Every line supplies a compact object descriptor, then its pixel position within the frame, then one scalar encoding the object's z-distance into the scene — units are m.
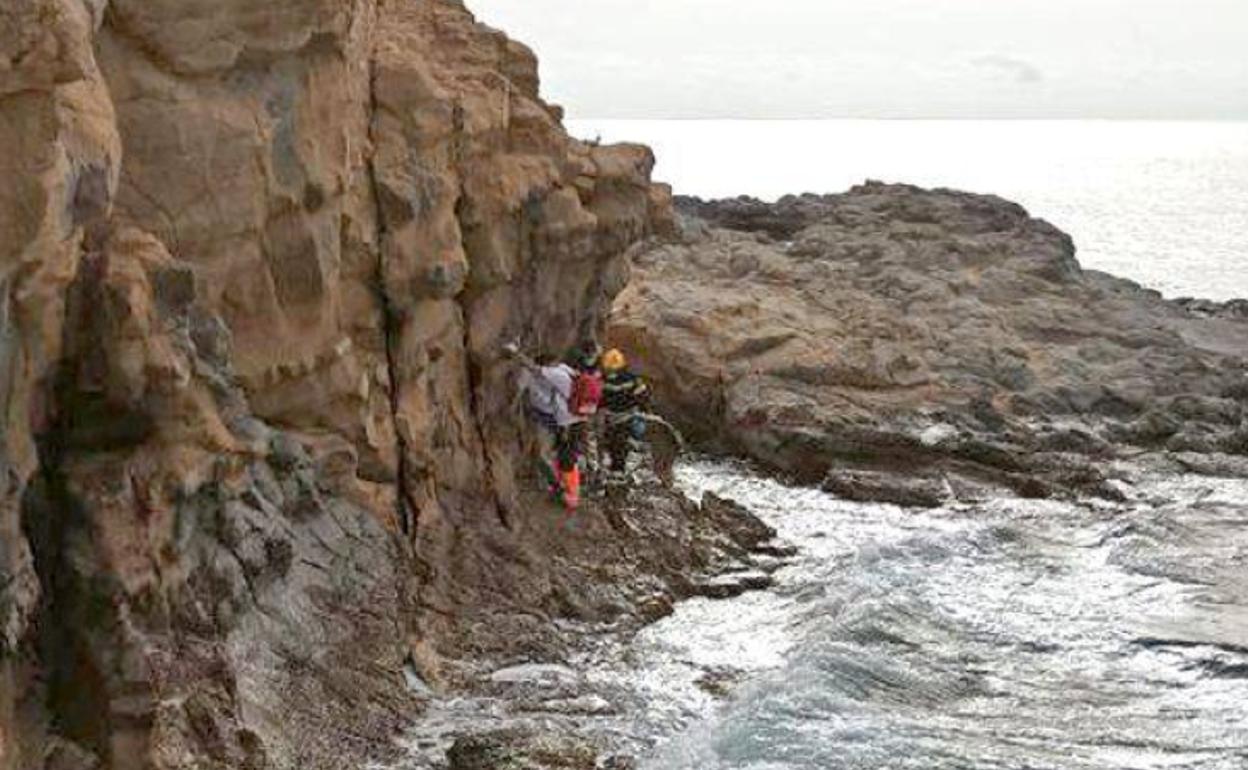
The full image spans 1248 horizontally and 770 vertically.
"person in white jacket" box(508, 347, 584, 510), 21.53
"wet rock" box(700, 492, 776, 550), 23.23
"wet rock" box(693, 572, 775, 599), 20.98
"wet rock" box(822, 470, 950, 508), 27.06
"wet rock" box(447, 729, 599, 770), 14.84
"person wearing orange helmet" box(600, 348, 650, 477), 23.39
